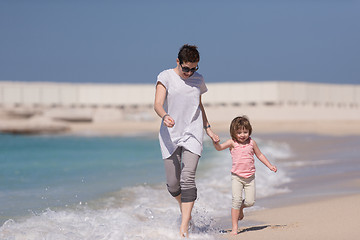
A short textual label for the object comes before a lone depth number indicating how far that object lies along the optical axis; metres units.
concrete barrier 98.66
